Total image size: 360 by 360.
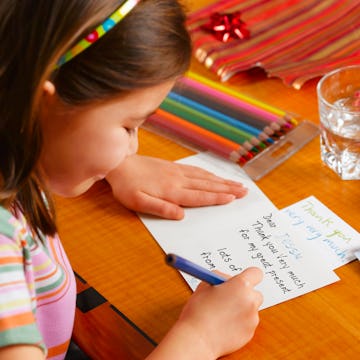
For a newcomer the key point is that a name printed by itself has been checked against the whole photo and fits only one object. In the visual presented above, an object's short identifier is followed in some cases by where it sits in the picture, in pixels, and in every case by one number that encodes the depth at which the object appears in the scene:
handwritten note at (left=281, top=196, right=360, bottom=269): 1.02
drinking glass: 1.11
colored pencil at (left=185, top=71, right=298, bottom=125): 1.17
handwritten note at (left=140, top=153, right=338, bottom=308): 0.99
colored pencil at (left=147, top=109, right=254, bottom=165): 1.14
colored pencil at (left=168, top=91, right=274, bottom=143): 1.15
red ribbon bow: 1.30
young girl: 0.87
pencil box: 1.14
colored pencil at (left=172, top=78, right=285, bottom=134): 1.16
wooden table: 0.95
